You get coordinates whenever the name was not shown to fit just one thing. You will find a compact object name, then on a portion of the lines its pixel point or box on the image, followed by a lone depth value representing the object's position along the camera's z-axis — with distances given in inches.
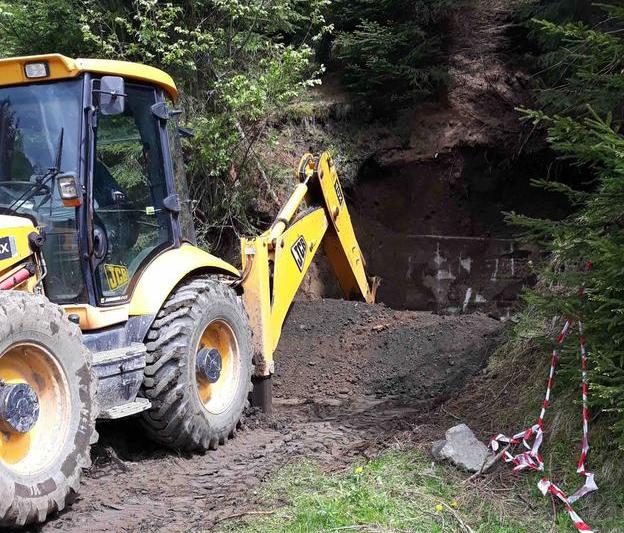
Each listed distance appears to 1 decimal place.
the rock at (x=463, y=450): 178.2
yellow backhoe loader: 157.0
